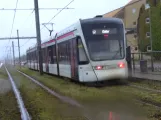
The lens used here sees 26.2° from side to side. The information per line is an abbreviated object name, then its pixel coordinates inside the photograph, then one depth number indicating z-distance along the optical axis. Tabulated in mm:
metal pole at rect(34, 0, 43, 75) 30859
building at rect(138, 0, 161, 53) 52206
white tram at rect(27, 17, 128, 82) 16250
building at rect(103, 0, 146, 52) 68875
